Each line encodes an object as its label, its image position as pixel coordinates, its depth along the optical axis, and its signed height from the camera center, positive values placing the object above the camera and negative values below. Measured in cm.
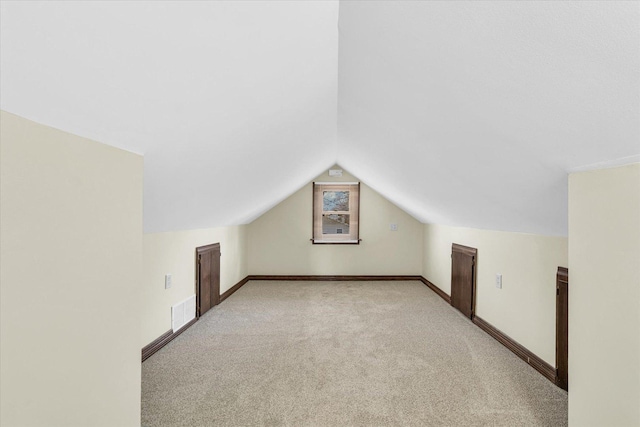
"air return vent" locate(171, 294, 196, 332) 307 -102
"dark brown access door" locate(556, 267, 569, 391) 215 -77
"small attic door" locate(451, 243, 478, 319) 365 -76
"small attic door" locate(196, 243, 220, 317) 365 -78
